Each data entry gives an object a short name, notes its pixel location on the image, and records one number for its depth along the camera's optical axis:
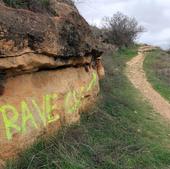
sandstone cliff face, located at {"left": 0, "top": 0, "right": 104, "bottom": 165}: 2.26
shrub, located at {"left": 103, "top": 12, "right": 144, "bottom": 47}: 10.29
